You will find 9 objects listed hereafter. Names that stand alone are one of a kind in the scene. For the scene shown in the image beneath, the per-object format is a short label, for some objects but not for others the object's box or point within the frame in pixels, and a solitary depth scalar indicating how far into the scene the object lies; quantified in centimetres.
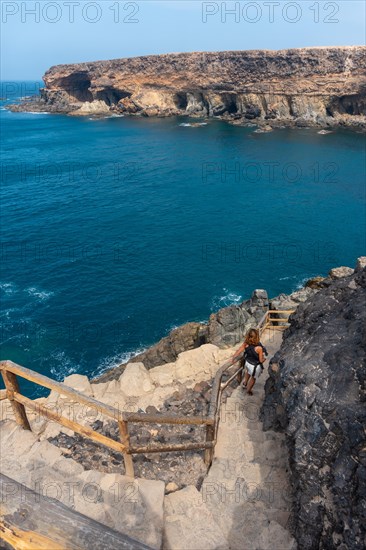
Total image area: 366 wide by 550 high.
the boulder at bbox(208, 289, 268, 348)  1951
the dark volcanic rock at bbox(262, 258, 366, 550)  508
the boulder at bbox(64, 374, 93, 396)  1025
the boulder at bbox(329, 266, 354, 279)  1756
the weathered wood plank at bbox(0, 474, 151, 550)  294
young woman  906
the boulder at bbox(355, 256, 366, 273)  971
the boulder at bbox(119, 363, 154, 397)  1045
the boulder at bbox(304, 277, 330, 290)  1938
